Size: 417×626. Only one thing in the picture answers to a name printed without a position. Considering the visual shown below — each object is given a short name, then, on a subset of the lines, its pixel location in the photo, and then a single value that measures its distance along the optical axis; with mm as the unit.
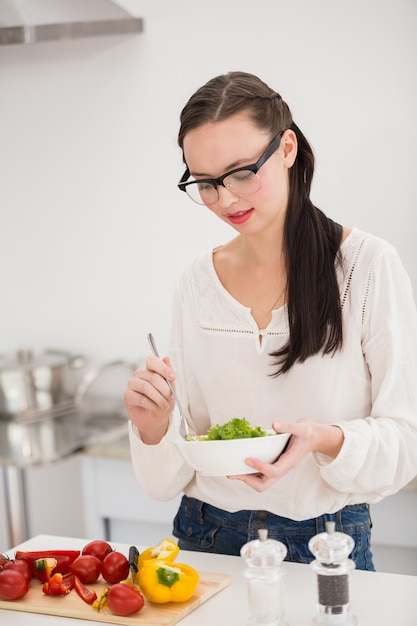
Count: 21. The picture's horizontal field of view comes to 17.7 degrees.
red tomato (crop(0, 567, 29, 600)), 1974
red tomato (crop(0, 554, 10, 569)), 2048
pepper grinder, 1810
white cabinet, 3462
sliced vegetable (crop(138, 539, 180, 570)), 2007
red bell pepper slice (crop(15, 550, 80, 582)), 2055
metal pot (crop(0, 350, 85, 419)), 3728
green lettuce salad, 1946
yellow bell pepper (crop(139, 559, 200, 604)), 1935
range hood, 3190
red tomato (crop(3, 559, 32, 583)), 2019
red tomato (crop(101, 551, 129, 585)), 2016
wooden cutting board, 1901
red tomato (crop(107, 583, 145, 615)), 1902
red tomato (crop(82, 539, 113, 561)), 2077
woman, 2068
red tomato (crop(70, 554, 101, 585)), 2015
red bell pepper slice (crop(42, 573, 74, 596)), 1984
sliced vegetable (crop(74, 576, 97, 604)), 1965
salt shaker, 1816
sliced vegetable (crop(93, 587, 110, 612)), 1930
